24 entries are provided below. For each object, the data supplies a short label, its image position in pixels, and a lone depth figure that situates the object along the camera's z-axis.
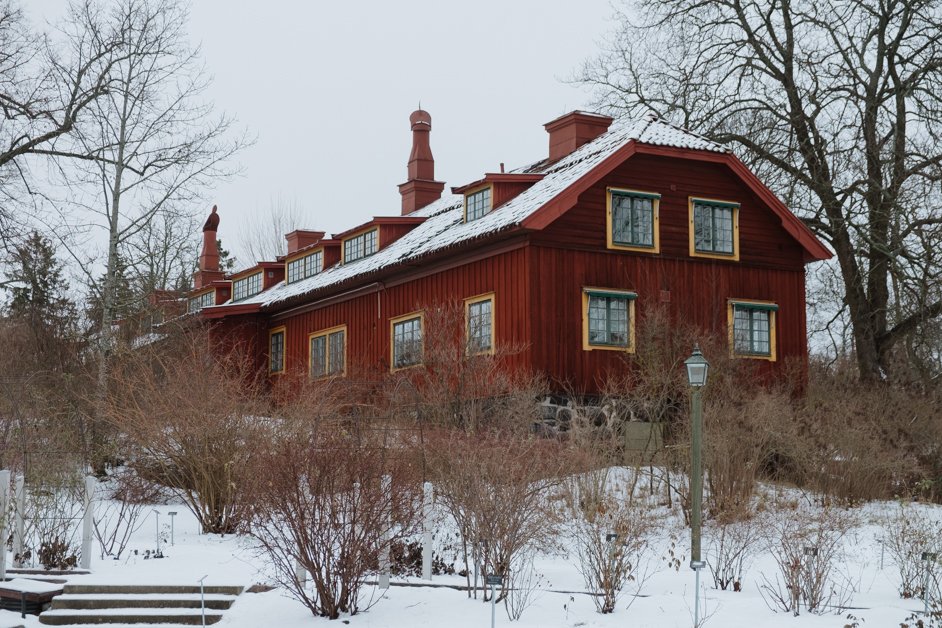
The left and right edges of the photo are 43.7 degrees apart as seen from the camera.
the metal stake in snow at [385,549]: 12.80
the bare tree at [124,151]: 24.92
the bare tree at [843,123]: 27.95
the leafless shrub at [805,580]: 12.81
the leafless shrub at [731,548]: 14.12
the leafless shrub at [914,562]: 13.42
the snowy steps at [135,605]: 13.42
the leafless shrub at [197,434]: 18.41
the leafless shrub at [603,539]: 13.02
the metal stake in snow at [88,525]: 15.38
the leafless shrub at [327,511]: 12.44
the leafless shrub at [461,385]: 20.12
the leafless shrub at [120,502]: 17.14
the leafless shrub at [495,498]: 13.24
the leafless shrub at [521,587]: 12.53
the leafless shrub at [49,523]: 15.96
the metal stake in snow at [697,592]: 11.91
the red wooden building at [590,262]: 23.77
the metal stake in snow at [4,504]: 14.66
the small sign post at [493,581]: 11.50
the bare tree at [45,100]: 21.70
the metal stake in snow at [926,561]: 12.28
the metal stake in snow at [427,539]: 14.31
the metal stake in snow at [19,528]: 15.79
